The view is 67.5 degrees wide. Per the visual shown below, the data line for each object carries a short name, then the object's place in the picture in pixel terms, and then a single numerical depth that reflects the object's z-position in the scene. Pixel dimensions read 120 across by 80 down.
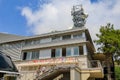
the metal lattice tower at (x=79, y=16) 19.06
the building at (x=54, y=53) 10.23
